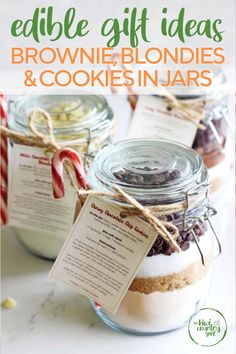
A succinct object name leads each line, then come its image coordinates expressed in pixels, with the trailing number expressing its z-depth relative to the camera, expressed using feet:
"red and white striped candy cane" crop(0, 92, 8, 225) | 3.11
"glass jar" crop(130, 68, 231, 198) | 3.18
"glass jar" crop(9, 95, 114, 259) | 2.90
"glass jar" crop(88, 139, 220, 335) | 2.36
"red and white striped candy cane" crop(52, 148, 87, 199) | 2.57
